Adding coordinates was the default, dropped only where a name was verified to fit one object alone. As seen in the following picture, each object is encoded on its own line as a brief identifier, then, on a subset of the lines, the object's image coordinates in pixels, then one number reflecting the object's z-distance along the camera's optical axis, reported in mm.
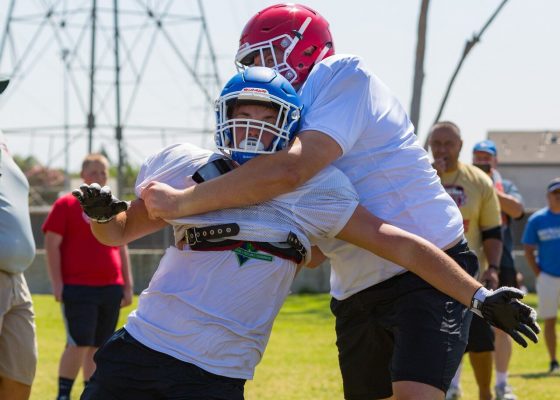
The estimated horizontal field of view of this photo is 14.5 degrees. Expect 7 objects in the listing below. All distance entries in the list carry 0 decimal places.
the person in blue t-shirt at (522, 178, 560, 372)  24825
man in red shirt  18465
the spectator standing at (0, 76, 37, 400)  11758
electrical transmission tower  55132
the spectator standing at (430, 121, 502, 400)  16540
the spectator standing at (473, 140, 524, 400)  18911
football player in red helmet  8124
